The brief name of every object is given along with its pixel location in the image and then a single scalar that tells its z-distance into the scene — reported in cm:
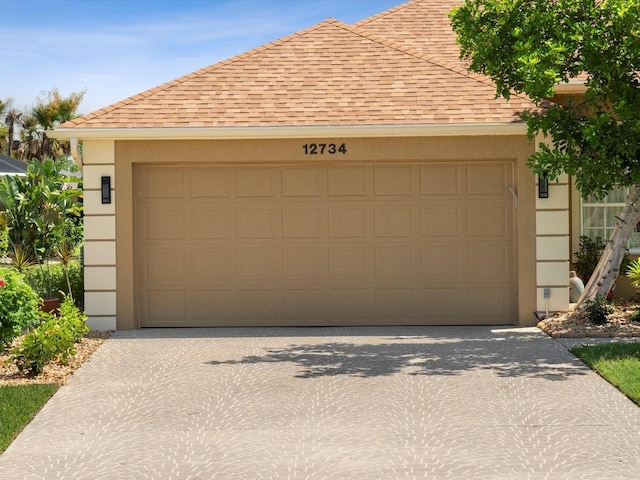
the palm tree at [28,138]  4650
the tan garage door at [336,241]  1362
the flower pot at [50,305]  1420
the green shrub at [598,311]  1273
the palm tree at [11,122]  4822
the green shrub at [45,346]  1013
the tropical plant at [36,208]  2033
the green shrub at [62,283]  1494
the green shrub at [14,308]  1086
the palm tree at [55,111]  4706
